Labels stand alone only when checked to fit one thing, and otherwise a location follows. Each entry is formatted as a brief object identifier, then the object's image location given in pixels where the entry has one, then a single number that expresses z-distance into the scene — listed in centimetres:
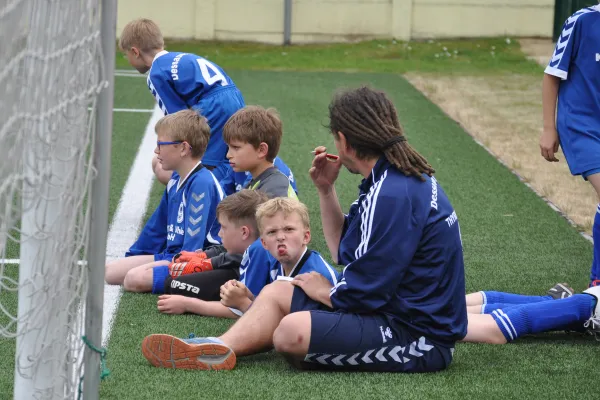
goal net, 518
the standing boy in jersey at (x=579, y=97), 972
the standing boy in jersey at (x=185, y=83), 1281
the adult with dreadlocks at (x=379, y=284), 744
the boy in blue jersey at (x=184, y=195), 1055
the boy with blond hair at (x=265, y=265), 849
